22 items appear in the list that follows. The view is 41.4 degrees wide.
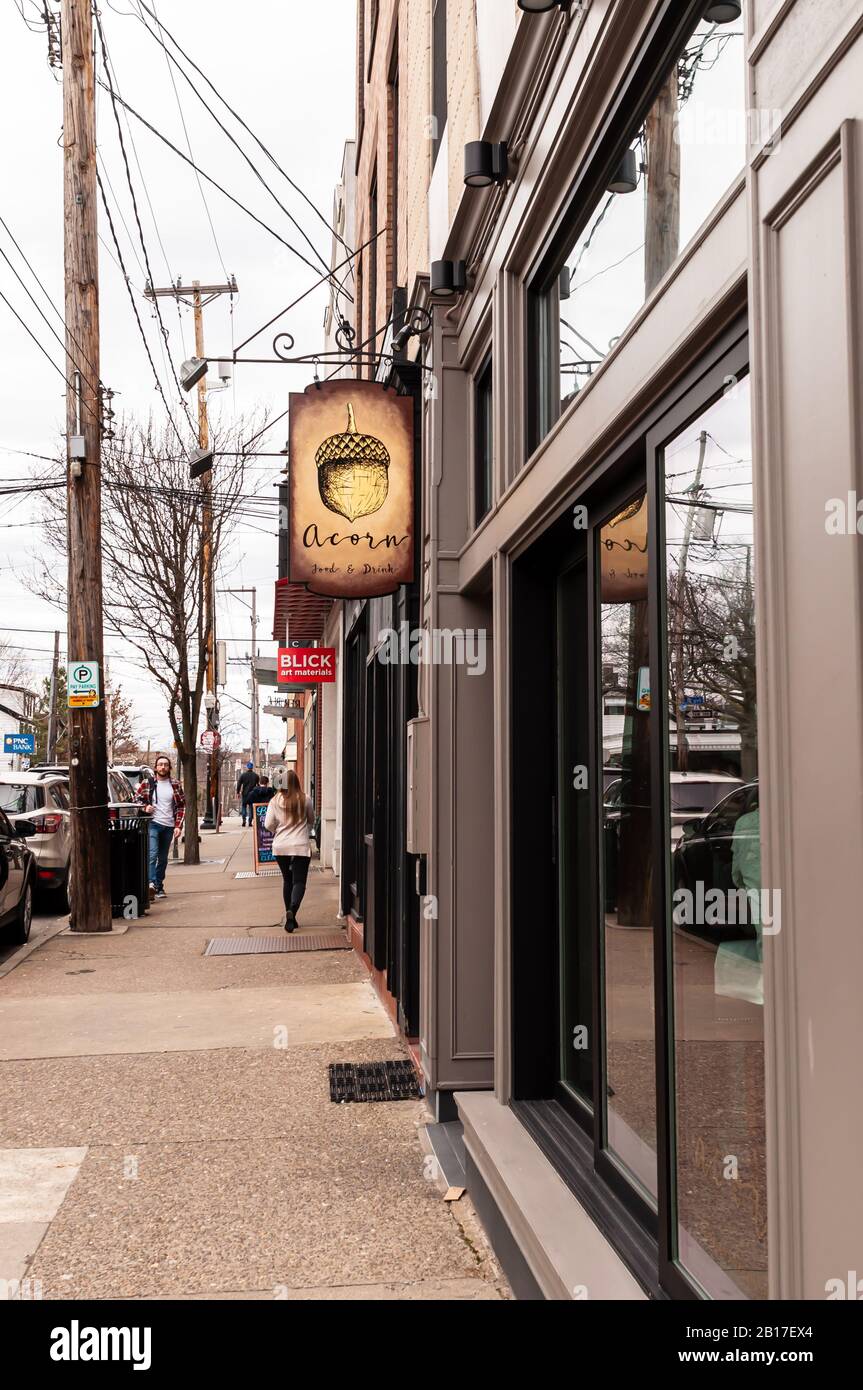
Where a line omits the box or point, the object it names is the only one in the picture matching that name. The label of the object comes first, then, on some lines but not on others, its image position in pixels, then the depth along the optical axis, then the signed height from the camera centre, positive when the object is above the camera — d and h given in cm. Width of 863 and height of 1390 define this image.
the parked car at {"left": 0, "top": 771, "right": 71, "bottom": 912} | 1382 -68
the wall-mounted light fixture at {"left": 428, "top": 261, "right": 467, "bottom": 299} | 583 +248
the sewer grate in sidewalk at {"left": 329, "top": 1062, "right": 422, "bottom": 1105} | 598 -172
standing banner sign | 1661 -118
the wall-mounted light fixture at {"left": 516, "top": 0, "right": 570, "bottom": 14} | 377 +251
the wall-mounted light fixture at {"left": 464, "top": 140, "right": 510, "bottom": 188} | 471 +248
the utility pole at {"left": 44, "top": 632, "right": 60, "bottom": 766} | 4141 +104
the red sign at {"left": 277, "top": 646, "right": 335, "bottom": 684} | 1669 +148
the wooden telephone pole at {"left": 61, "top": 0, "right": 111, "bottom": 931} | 1201 +352
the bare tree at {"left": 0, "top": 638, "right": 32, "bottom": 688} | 7609 +670
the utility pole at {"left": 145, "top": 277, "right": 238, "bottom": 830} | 2228 +429
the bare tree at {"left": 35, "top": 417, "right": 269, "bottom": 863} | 2095 +417
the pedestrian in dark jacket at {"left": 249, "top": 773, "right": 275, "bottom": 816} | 1827 -48
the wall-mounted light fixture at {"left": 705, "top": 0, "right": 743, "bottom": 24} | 276 +186
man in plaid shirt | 1490 -68
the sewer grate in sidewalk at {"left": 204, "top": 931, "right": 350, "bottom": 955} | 1062 -171
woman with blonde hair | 1151 -69
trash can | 1298 -117
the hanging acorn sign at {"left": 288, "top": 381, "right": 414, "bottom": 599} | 654 +156
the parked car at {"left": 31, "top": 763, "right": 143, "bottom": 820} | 1722 -47
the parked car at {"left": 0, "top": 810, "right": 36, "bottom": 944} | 1043 -107
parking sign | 1202 +85
